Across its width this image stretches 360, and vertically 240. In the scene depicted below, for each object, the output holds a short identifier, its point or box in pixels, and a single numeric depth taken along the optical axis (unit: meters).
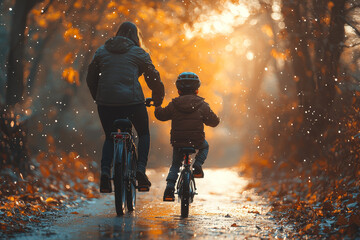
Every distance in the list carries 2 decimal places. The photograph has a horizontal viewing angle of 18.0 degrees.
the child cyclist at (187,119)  16.39
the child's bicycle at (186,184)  15.41
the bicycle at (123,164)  14.45
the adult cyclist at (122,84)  15.14
